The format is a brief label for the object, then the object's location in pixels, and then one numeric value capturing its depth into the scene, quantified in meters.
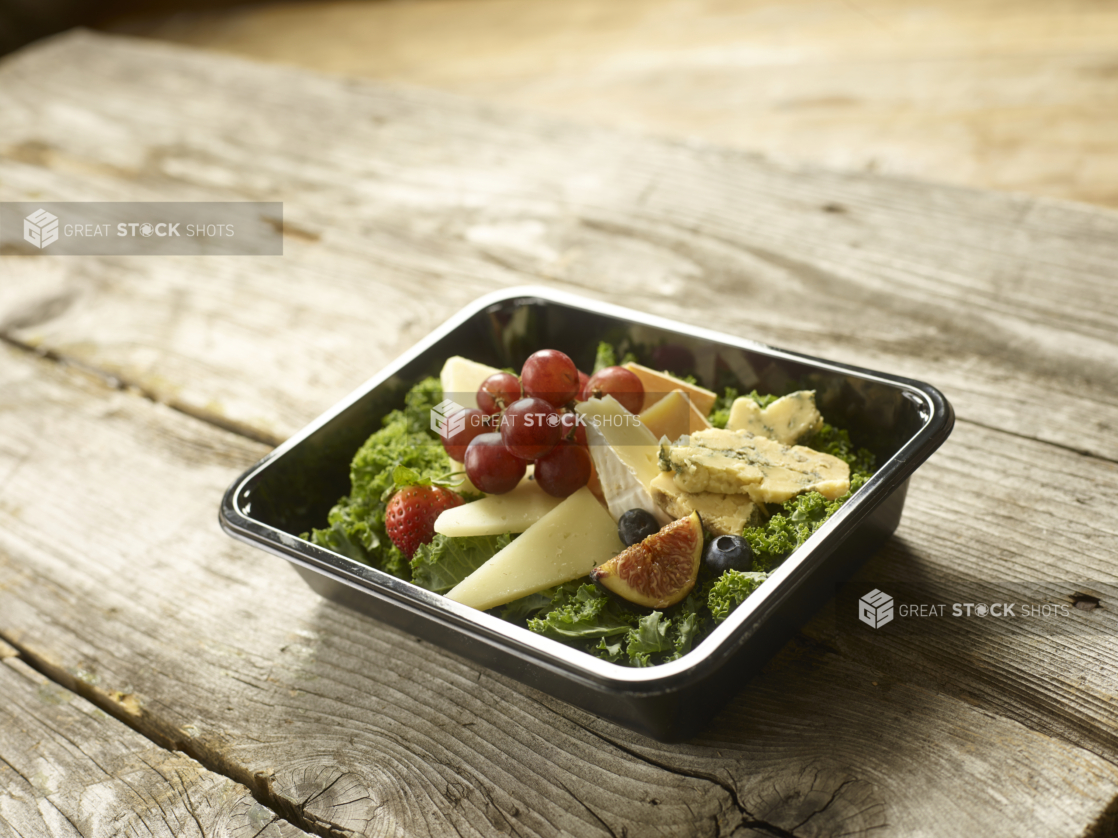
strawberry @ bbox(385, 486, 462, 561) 0.59
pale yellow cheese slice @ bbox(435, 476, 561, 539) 0.58
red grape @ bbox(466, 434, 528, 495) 0.58
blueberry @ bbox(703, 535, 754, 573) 0.55
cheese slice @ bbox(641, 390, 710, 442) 0.60
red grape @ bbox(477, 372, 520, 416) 0.62
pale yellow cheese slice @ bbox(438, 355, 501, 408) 0.63
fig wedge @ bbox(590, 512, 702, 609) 0.55
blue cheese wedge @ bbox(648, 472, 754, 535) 0.57
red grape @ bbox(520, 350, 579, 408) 0.60
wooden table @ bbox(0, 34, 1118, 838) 0.54
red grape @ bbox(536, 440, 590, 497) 0.58
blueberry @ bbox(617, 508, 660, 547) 0.57
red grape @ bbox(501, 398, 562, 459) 0.58
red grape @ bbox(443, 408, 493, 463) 0.61
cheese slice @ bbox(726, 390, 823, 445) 0.60
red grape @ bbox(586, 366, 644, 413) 0.61
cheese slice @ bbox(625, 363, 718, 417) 0.62
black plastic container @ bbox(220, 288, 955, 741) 0.52
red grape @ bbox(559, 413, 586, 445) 0.59
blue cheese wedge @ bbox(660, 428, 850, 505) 0.57
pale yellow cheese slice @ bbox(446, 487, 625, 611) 0.56
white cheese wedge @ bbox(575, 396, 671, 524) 0.58
